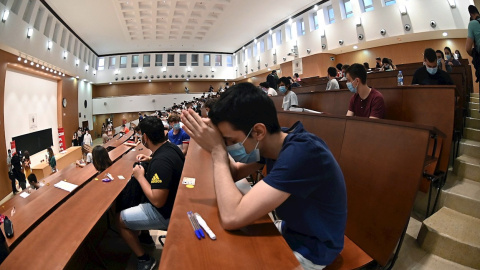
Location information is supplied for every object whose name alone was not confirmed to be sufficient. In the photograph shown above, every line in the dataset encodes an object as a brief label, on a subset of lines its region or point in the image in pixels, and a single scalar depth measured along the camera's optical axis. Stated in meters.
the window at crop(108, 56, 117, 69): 21.39
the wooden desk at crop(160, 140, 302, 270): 0.79
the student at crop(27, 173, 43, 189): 4.38
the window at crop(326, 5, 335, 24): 11.75
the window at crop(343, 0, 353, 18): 10.94
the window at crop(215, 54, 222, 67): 23.23
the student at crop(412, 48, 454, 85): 3.23
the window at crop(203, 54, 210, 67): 22.82
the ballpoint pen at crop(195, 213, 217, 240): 0.93
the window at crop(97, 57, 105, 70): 21.08
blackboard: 9.17
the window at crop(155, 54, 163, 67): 21.98
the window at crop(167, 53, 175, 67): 22.19
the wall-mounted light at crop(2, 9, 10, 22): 7.29
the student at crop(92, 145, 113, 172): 3.32
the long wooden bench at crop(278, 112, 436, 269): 1.40
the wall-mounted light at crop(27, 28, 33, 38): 8.89
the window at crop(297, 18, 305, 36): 13.64
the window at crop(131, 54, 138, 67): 21.70
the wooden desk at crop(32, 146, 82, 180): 9.22
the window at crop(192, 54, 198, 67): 22.66
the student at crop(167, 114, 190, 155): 4.31
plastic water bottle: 4.13
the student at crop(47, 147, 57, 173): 8.80
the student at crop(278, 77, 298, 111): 4.53
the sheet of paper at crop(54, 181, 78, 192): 2.71
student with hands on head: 0.91
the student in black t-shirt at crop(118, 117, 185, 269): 1.98
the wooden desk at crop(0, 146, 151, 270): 1.45
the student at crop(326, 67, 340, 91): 5.14
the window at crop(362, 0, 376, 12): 10.12
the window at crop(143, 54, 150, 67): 21.87
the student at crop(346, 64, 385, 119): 2.68
